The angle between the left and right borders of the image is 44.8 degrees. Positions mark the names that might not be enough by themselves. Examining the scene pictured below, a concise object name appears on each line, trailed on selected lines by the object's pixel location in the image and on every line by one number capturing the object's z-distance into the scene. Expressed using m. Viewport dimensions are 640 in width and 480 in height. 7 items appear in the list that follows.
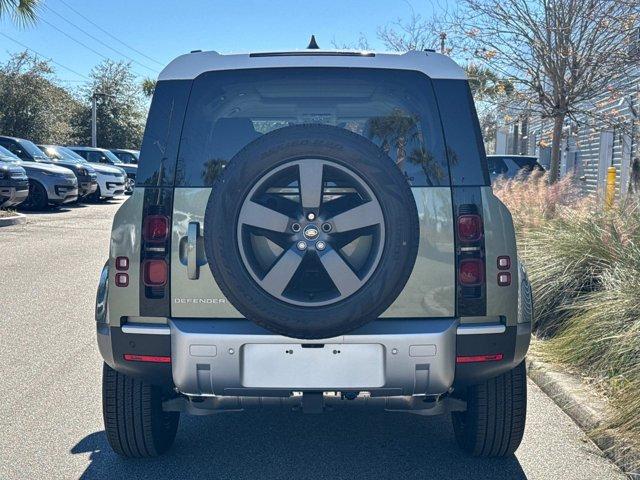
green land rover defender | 3.06
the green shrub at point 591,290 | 4.69
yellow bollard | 7.87
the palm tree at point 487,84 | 12.07
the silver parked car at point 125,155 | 31.49
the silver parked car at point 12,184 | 16.09
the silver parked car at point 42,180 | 18.67
